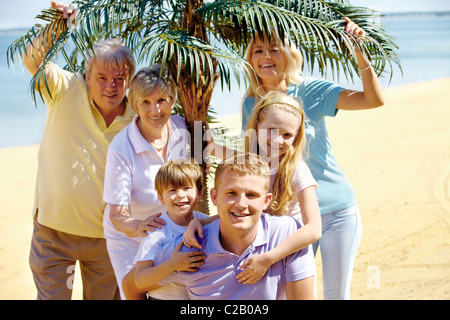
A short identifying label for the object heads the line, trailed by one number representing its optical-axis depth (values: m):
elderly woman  2.60
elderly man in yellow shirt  3.02
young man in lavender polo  2.11
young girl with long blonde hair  2.22
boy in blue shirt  2.11
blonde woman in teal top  2.79
